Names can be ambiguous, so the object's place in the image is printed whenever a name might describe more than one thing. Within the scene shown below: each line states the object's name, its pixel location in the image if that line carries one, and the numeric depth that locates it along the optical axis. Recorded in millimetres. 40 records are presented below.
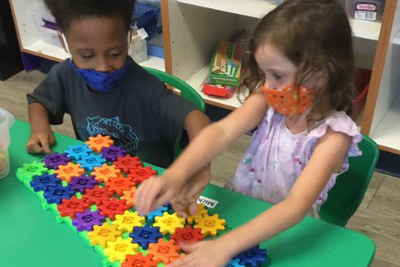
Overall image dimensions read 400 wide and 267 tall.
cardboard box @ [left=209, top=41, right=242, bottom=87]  2080
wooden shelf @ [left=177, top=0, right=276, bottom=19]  1841
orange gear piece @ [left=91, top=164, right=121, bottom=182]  946
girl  797
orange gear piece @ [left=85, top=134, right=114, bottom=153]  1037
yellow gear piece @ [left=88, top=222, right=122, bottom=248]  811
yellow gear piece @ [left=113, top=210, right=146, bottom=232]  835
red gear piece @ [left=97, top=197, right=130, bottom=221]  863
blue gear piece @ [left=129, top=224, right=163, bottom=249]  807
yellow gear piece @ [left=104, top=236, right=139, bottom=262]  784
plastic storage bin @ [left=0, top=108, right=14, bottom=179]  958
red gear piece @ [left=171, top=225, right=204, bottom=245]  810
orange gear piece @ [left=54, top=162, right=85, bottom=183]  948
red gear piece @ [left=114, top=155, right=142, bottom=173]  973
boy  1079
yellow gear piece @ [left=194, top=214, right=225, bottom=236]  831
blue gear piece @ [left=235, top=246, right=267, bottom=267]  767
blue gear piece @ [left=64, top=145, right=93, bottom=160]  1013
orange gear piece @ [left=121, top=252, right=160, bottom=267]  765
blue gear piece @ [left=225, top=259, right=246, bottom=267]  762
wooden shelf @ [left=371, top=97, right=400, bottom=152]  1810
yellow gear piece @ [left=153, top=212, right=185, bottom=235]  830
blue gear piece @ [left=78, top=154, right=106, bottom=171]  984
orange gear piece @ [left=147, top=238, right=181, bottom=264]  776
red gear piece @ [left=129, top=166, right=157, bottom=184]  945
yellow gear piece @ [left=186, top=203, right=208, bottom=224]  853
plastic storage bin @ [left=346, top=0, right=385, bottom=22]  1720
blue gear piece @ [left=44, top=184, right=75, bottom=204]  900
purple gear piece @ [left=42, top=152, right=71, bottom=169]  984
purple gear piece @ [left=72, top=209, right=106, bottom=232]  843
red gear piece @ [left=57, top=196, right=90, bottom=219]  867
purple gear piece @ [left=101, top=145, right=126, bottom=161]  1007
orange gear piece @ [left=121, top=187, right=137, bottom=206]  887
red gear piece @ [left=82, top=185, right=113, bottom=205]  891
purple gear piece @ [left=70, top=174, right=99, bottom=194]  921
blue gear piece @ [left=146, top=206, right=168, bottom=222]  860
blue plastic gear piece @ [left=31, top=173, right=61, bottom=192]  927
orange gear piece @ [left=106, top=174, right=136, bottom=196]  917
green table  794
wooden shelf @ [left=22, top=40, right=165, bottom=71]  2531
